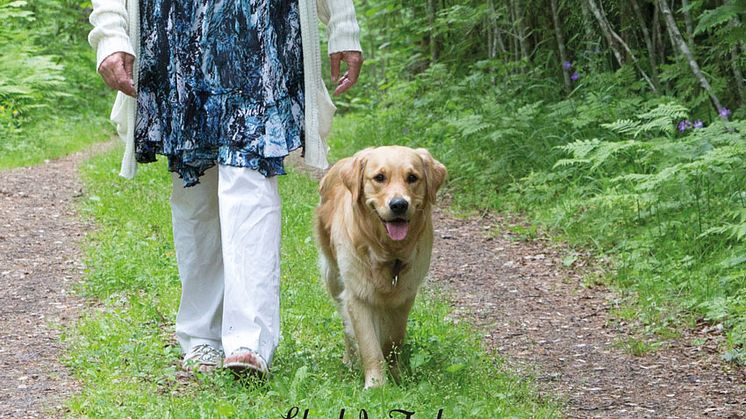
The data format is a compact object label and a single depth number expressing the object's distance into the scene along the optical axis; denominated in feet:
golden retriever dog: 26.63
